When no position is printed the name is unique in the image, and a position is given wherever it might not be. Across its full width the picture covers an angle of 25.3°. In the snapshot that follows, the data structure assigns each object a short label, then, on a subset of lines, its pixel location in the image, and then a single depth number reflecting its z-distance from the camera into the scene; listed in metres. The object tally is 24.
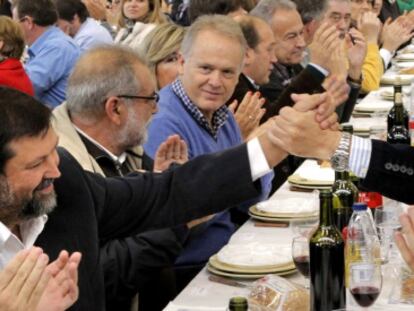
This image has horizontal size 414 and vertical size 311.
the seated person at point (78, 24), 7.22
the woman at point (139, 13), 7.15
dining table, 2.25
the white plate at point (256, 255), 2.52
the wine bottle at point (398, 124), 3.80
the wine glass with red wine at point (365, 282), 2.12
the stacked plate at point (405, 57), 7.42
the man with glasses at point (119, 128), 2.78
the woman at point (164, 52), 4.11
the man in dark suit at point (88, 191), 2.06
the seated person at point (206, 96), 3.40
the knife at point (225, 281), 2.44
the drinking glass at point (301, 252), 2.22
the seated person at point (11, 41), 5.41
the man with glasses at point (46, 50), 6.22
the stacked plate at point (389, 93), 5.55
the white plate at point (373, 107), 5.19
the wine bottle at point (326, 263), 2.07
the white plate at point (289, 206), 3.14
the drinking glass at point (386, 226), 2.49
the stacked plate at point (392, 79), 5.98
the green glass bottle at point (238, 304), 1.78
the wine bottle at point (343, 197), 2.53
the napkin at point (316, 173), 3.62
